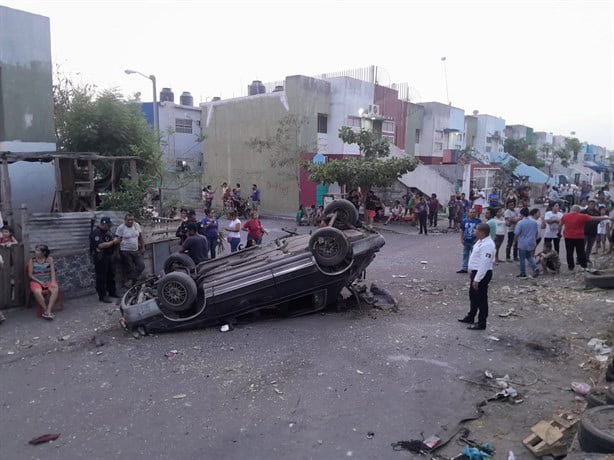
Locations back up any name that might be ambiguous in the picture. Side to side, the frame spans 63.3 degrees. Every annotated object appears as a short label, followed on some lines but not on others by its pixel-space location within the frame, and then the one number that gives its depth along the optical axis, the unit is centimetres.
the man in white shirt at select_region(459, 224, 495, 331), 720
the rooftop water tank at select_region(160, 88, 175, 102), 3631
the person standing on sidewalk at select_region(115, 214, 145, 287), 960
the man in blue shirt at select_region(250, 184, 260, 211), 2333
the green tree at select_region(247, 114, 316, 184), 2406
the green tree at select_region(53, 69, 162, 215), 1472
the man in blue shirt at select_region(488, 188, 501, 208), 2436
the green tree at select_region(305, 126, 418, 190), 1886
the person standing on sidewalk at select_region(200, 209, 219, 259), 1167
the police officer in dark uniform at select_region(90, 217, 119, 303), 918
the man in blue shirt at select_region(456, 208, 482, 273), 1102
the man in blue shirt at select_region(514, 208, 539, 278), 1075
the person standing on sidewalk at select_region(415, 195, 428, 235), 1834
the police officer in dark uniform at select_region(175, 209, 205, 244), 1020
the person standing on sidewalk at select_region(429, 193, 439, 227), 1992
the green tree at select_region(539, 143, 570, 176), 5094
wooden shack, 988
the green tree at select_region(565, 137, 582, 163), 5906
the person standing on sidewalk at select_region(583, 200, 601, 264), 1189
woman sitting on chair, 827
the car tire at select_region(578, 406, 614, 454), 368
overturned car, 744
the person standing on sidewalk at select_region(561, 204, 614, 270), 1088
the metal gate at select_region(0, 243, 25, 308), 844
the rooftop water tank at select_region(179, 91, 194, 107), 3800
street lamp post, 2009
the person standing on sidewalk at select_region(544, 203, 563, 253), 1170
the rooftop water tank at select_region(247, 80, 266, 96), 3206
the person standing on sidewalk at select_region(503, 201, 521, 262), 1282
